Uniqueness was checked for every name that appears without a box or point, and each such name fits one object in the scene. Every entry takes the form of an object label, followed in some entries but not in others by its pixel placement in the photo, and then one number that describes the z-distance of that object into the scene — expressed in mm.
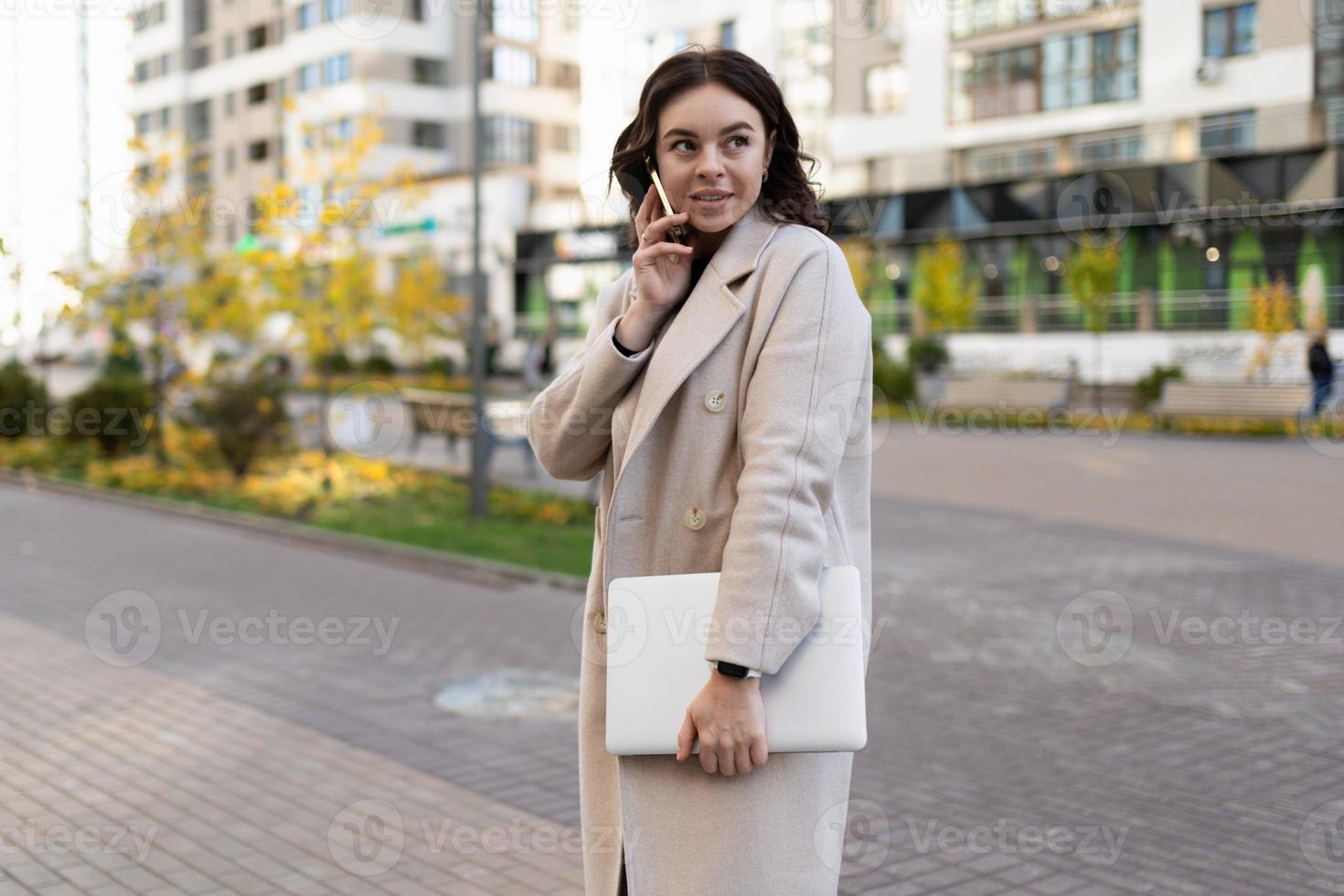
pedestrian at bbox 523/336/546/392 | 31938
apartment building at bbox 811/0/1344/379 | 34188
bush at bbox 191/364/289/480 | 15148
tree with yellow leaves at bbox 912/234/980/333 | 36344
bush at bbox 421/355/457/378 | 44694
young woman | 2152
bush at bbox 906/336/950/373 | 35188
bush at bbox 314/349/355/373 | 46969
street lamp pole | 12578
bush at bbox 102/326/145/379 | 16931
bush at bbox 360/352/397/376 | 47500
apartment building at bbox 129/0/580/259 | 55406
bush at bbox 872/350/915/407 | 33031
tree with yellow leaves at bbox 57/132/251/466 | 16453
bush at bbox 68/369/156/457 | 18469
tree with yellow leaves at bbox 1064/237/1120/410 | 32500
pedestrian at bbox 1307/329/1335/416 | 24469
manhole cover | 6473
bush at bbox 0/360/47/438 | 21000
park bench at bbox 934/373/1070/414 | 28234
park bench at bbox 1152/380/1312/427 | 24422
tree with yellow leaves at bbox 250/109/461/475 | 14820
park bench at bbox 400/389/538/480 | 14938
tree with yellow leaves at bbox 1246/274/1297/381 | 27109
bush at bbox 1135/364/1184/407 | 30000
